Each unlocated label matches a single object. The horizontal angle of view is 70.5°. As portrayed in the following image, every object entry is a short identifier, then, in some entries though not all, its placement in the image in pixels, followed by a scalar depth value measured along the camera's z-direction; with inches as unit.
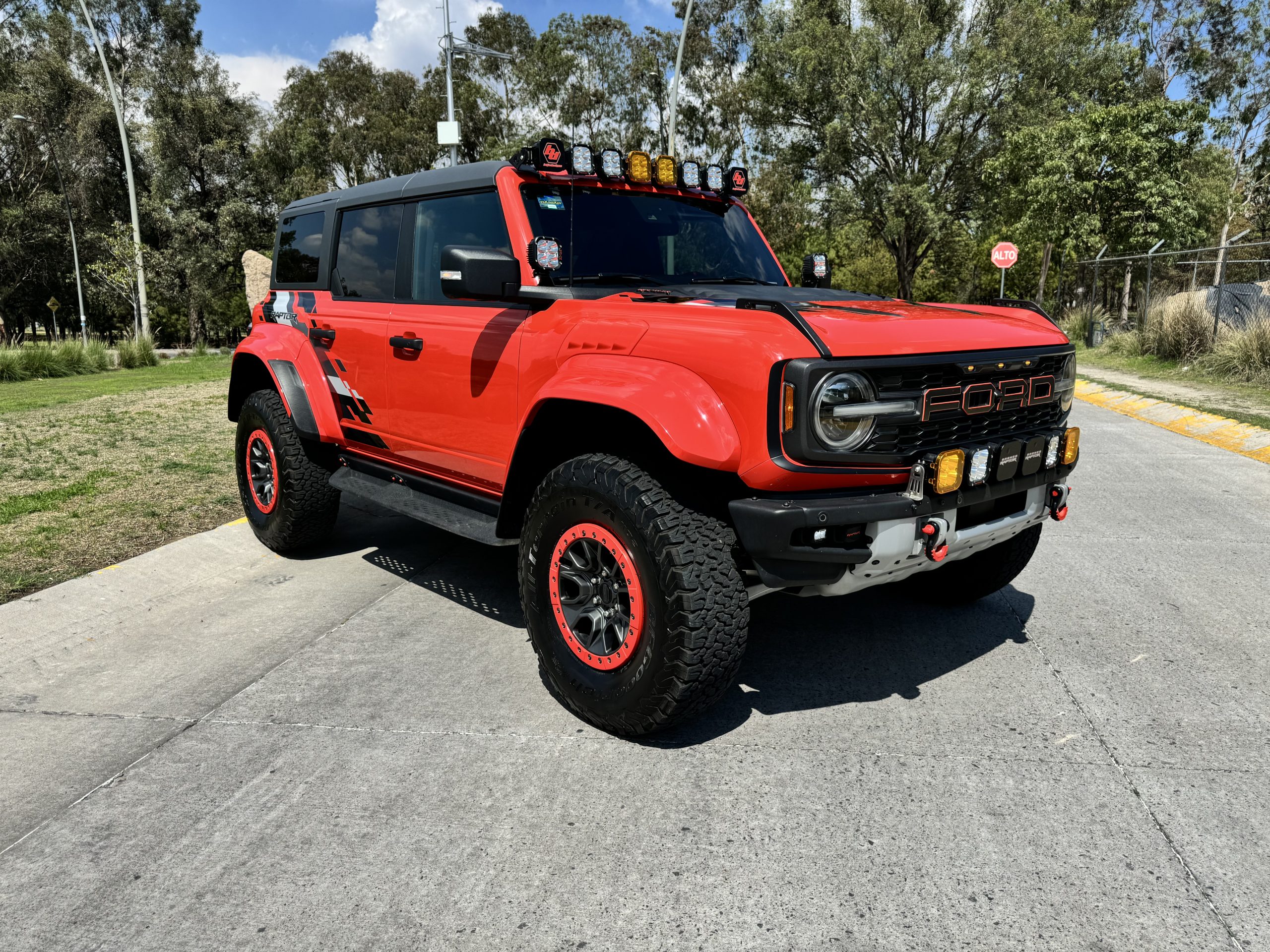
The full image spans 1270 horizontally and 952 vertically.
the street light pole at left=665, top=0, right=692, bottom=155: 771.4
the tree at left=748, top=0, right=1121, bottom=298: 1135.6
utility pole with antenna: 745.0
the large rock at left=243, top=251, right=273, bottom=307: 788.0
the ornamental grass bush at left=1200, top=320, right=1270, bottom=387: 522.0
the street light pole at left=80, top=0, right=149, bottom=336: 1125.1
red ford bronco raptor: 106.8
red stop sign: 927.7
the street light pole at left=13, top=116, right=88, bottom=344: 1347.2
